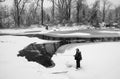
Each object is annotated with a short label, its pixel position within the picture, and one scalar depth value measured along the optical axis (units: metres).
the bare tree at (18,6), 30.08
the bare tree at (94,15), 35.53
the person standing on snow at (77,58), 6.19
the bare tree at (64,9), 33.94
